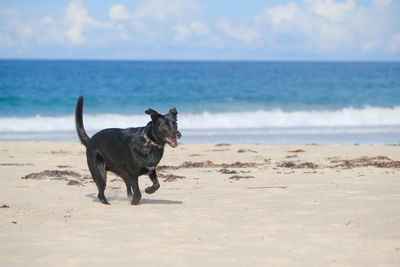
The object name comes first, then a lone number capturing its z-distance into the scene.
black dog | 12.12
